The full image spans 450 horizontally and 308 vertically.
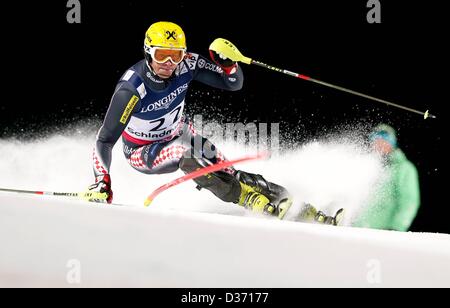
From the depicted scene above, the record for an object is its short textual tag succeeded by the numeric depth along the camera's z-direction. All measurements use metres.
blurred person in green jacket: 11.71
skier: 9.44
